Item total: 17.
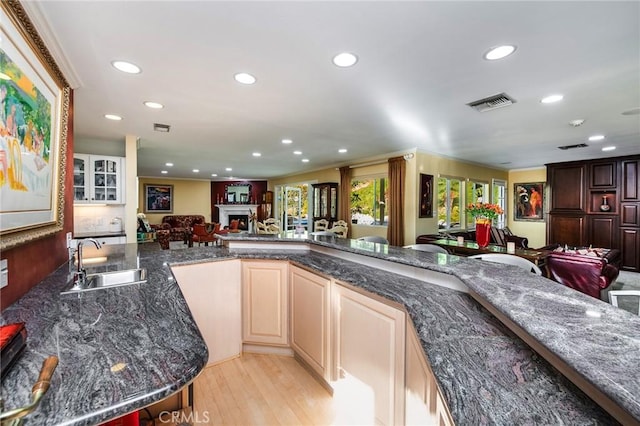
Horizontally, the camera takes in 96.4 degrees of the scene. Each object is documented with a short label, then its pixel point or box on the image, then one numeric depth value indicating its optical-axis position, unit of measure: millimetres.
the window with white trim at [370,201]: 6398
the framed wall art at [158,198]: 10351
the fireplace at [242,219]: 11703
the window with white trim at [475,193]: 6938
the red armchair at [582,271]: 3709
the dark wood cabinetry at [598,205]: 6156
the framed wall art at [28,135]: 1230
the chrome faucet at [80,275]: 1756
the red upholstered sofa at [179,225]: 9397
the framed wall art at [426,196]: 5617
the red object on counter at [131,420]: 980
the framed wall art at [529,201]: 7875
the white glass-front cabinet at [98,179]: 4055
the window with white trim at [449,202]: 6309
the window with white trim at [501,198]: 8211
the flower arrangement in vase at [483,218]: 3961
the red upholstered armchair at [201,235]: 8109
